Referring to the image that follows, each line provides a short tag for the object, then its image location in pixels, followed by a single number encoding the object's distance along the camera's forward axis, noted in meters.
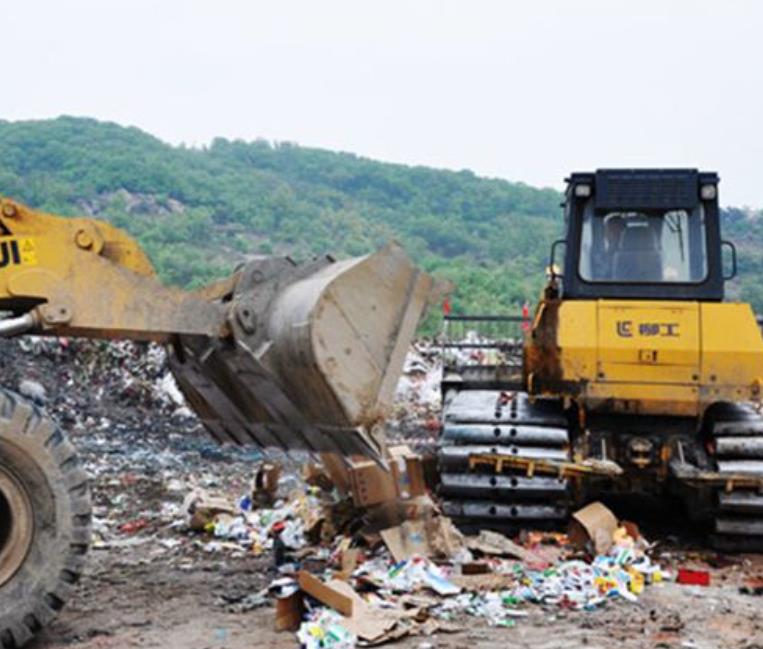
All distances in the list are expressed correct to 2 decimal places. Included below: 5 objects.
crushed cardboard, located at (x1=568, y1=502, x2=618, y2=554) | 7.73
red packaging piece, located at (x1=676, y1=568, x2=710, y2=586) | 7.37
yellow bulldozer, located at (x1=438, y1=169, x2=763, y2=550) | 8.24
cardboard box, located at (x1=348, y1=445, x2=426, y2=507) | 7.52
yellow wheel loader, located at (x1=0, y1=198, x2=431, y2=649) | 5.59
